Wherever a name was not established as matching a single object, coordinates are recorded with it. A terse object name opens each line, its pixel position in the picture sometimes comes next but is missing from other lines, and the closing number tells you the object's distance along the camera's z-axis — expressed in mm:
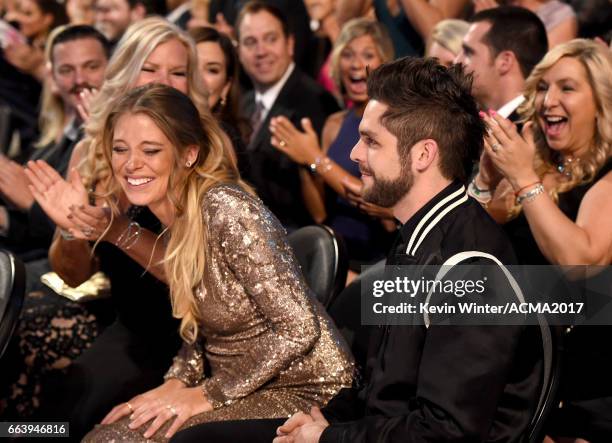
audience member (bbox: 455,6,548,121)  4219
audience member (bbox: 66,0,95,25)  7414
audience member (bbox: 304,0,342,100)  5988
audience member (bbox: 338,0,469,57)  5168
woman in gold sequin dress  2871
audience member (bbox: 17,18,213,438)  3229
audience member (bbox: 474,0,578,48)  4781
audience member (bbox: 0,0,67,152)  6387
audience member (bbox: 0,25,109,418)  3988
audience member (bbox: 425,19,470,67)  4648
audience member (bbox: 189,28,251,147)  4738
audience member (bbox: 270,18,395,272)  4512
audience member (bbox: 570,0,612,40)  4859
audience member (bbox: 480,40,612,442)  3166
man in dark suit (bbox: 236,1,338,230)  4973
